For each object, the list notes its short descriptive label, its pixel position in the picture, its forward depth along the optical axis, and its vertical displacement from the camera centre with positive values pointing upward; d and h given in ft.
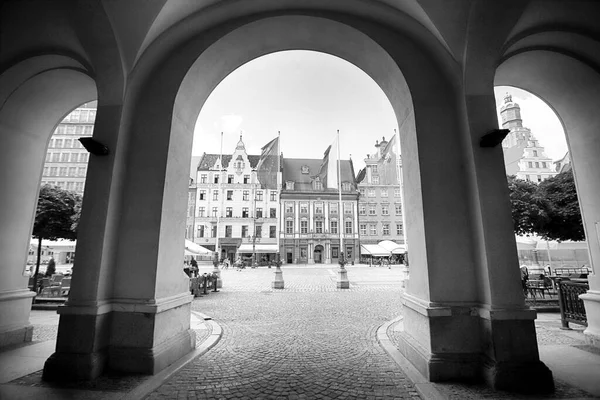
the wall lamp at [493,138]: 12.14 +4.93
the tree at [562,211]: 34.04 +4.99
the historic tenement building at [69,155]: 140.05 +49.26
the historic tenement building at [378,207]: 152.26 +25.09
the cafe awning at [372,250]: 128.95 +2.29
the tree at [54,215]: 36.88 +5.37
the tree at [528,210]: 34.40 +5.21
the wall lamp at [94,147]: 12.98 +4.90
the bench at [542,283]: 35.14 -3.64
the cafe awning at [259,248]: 133.69 +3.61
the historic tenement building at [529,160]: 116.37 +37.93
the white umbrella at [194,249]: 51.56 +1.27
